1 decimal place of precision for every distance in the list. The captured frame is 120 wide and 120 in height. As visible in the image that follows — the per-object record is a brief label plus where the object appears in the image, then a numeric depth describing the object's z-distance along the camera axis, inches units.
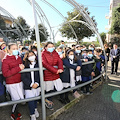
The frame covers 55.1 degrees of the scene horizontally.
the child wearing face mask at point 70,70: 108.5
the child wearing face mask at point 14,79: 83.4
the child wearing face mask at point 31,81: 87.7
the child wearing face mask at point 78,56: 129.8
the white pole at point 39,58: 77.9
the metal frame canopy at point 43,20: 78.5
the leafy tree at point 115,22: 804.7
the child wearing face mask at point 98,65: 167.9
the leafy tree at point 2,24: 889.6
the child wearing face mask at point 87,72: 137.4
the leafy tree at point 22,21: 1184.8
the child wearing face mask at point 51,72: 96.4
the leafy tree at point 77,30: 677.9
